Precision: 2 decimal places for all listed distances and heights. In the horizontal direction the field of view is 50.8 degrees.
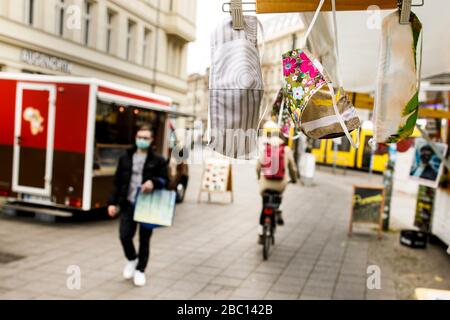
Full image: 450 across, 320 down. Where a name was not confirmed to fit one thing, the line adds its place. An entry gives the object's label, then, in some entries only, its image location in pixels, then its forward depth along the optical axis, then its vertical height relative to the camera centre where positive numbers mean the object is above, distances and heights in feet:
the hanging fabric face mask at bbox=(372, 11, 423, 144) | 5.13 +0.74
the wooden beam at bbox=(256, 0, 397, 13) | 5.40 +1.60
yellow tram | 82.81 -2.11
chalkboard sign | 31.07 -3.76
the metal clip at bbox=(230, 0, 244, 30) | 5.13 +1.36
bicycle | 23.59 -3.73
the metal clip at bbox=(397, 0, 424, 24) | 5.07 +1.48
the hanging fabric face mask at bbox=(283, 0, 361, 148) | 5.09 +0.47
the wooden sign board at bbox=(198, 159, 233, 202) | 41.16 -3.53
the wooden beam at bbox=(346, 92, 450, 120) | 16.43 +1.45
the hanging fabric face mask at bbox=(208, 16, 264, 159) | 5.12 +0.46
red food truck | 26.89 -0.87
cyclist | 24.21 -1.33
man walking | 17.85 -1.88
